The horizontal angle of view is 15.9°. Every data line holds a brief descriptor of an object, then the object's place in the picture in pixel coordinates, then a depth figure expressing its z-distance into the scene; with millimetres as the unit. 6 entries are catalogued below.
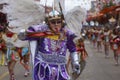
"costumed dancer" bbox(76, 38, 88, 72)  15000
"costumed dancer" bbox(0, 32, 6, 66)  15390
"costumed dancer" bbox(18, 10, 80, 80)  6352
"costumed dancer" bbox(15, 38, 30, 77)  13773
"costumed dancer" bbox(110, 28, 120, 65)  17797
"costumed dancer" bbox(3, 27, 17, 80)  12438
